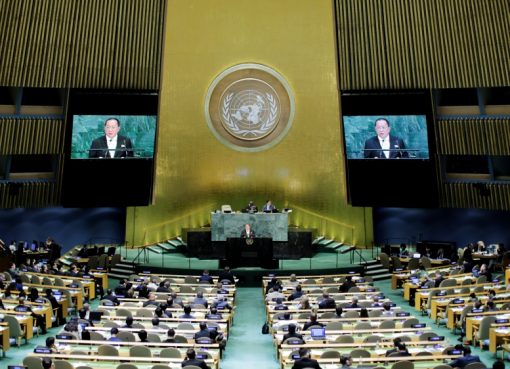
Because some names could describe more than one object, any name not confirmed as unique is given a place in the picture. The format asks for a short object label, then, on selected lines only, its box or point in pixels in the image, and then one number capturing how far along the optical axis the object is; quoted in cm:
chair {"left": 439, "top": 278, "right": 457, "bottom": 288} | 1577
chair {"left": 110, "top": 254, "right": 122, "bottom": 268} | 2097
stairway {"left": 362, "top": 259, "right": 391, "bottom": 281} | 2056
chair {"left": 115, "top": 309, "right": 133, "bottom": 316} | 1241
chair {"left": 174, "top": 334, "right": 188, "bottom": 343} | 1034
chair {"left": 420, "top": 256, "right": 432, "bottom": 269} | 1953
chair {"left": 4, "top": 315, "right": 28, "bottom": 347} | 1209
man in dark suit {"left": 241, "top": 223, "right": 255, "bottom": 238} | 2008
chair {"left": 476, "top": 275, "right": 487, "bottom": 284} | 1600
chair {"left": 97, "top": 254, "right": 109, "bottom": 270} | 2044
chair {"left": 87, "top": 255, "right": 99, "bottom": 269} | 2028
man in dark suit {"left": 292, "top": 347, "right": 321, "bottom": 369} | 834
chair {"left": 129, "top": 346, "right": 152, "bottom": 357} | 947
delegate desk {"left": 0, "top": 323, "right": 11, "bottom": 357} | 1162
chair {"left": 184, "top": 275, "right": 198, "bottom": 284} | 1736
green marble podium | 2186
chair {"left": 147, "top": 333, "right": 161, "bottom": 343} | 1043
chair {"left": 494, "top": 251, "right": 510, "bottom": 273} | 1946
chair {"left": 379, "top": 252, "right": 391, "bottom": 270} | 2080
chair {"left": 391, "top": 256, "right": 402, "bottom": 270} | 1993
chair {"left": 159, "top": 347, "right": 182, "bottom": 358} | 944
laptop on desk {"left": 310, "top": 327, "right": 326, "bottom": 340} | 1044
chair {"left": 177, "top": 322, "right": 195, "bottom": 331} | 1128
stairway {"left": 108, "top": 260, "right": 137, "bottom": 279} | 2069
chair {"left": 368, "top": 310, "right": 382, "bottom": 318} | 1255
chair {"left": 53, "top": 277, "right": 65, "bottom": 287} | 1634
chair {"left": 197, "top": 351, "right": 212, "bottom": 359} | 938
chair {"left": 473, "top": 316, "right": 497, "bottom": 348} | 1170
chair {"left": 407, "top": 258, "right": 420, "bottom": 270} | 1926
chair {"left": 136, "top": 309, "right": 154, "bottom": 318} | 1254
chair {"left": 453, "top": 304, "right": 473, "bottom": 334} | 1278
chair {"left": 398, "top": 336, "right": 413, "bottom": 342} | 1014
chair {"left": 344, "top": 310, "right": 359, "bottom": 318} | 1236
